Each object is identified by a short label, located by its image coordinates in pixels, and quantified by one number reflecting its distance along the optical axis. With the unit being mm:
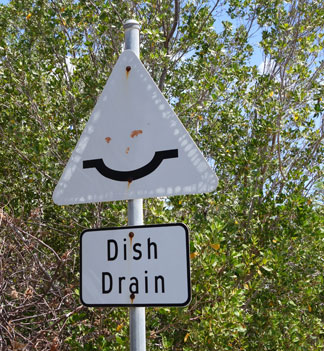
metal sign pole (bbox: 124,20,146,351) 1916
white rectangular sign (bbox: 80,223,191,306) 1932
